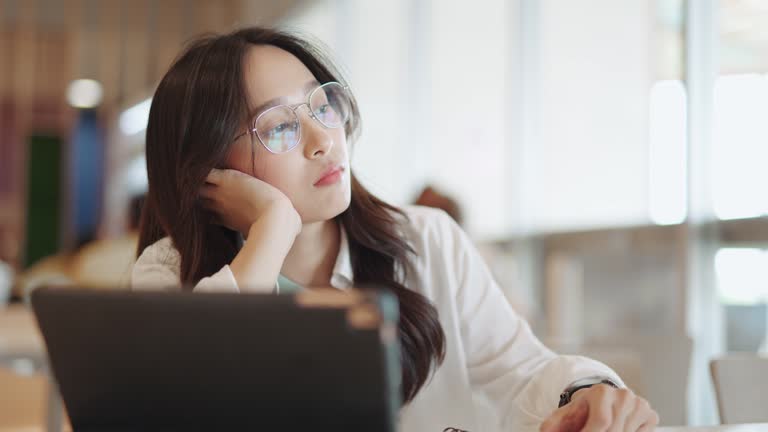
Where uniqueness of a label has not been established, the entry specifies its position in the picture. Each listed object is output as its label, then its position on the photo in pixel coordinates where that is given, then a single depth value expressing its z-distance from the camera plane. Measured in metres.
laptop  0.94
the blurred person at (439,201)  3.00
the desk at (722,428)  1.33
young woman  1.51
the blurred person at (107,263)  5.91
